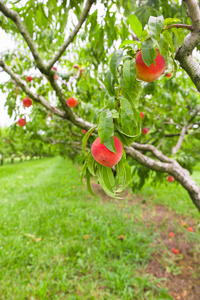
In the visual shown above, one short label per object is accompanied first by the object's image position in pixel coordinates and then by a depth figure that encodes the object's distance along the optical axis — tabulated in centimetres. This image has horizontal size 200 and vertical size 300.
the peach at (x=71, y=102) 222
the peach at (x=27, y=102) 222
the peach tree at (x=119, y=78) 53
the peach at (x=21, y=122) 237
